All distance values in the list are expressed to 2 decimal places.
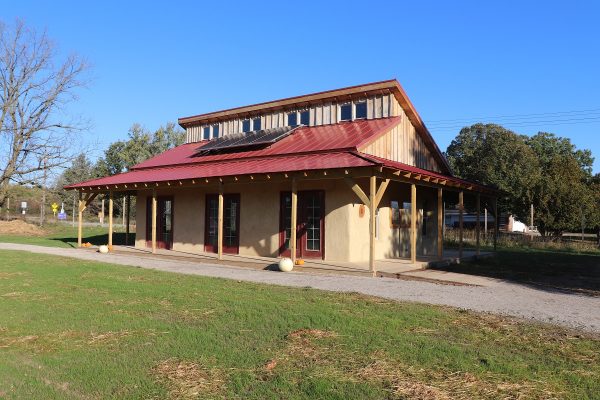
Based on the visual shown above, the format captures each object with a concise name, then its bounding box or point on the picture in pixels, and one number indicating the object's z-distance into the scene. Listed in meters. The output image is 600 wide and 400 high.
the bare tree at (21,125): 34.84
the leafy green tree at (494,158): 43.75
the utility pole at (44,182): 35.57
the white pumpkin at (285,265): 13.19
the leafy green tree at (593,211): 30.81
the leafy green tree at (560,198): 30.67
